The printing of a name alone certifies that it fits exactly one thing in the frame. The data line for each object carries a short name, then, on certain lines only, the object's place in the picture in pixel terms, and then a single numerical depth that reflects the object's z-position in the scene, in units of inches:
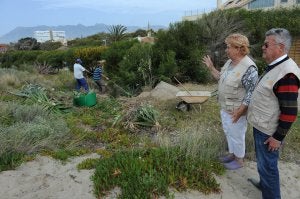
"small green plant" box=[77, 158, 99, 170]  122.8
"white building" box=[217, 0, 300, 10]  1342.5
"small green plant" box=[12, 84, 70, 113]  202.4
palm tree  1206.1
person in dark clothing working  357.6
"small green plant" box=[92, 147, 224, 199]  103.2
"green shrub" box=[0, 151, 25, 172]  122.6
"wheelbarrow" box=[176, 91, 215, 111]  188.6
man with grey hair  87.0
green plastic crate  222.1
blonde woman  106.6
